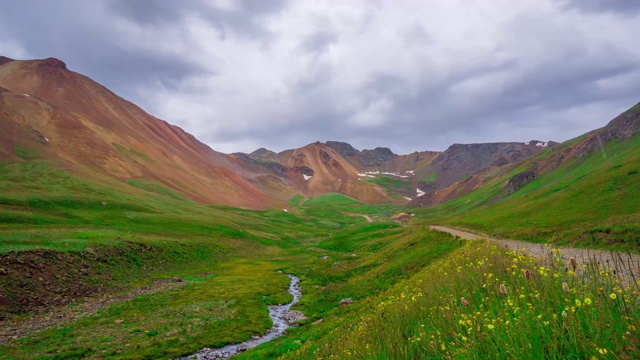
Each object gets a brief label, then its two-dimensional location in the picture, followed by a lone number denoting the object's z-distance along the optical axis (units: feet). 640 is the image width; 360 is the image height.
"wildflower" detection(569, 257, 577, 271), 23.67
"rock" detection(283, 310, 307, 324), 118.21
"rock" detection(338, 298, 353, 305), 118.16
